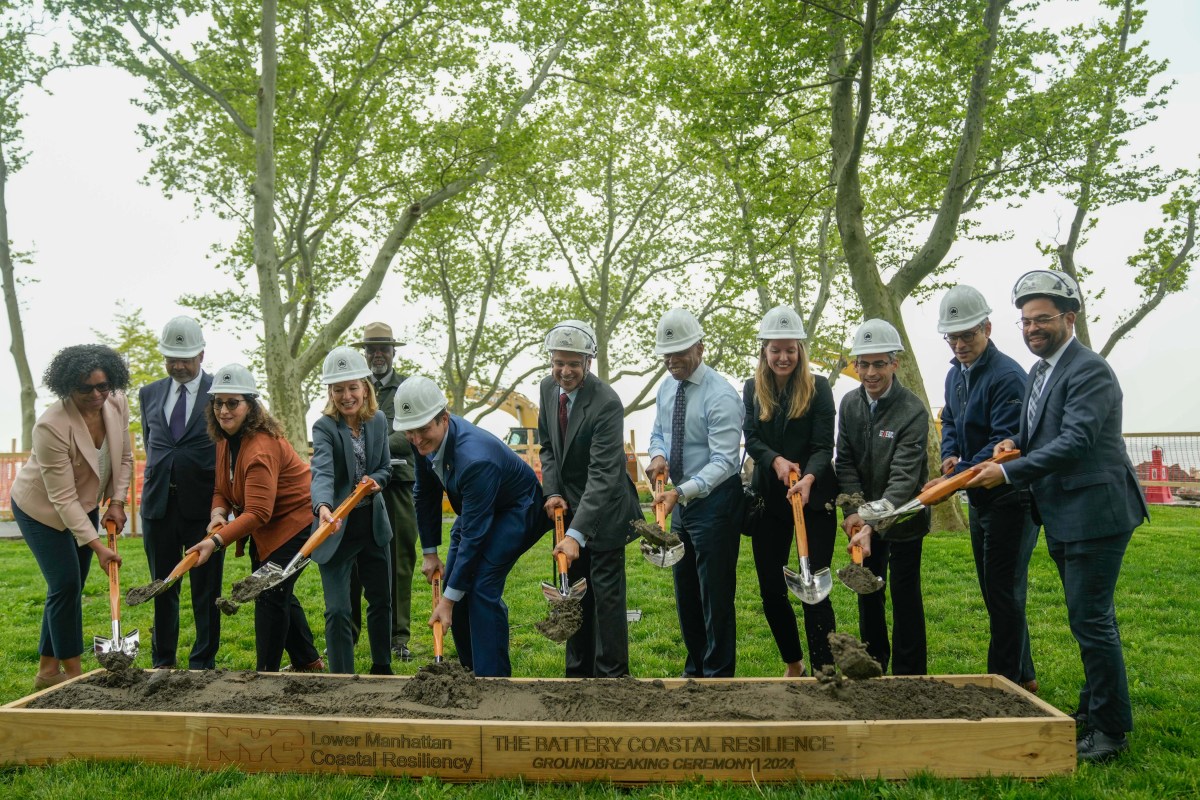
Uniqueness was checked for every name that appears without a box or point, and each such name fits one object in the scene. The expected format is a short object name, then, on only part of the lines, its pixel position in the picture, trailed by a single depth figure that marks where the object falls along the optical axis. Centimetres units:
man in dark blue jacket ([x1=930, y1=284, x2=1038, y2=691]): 435
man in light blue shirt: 463
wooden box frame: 345
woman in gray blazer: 489
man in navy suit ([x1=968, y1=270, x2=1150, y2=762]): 373
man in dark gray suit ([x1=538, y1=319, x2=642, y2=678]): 453
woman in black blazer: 471
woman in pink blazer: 500
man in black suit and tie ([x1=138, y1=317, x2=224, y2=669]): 514
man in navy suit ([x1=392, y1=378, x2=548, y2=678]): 448
